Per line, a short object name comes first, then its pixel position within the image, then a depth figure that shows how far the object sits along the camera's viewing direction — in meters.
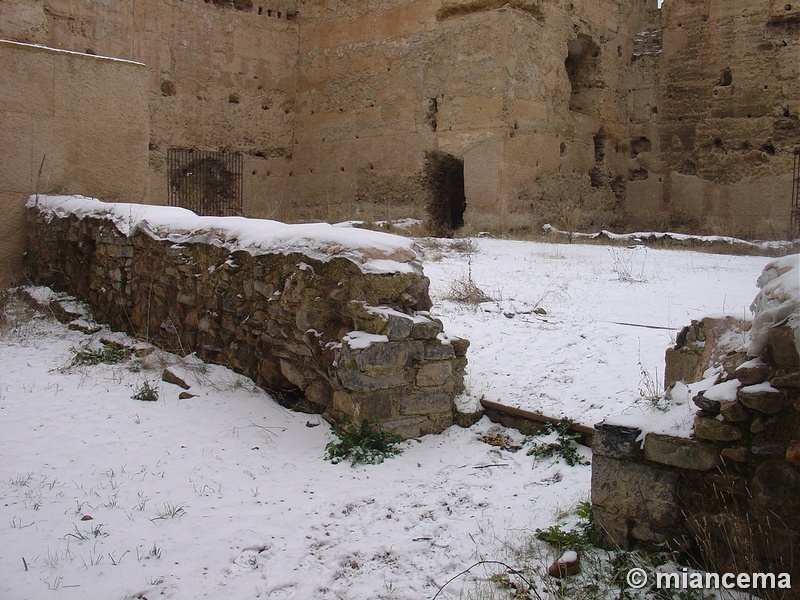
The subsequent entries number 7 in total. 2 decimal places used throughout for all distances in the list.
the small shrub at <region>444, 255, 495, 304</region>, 6.25
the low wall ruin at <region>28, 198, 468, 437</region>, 4.05
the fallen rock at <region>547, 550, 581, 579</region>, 2.66
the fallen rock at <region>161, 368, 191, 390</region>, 4.93
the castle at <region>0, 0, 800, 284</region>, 11.83
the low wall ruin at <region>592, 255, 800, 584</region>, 2.32
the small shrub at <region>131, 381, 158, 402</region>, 4.71
